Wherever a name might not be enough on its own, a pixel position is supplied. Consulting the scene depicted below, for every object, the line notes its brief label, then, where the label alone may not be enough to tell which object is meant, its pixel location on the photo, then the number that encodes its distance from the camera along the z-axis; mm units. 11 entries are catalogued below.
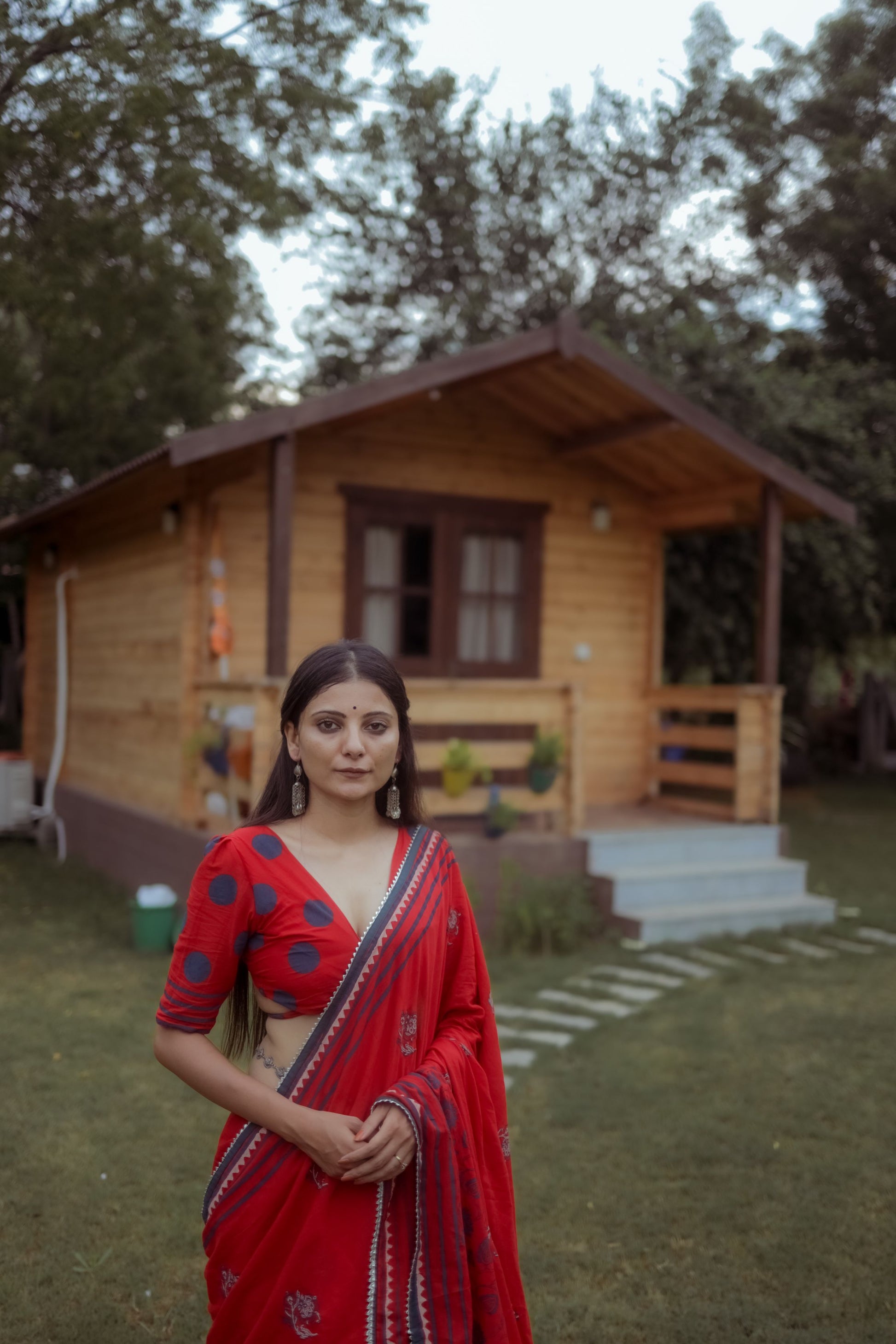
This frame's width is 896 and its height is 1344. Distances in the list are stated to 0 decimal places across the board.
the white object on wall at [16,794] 10625
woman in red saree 1847
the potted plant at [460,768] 7465
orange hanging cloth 8211
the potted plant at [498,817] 7590
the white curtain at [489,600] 9344
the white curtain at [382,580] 9047
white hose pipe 10852
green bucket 6984
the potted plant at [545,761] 7676
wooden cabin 7777
